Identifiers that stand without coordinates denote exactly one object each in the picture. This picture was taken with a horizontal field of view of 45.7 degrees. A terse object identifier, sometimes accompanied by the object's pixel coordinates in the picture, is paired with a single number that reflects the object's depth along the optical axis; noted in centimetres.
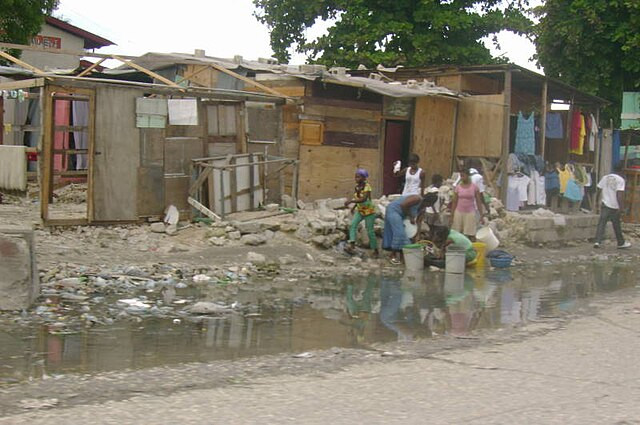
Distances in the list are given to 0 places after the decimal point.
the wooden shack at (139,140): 1173
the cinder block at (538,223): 1631
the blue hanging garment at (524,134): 1870
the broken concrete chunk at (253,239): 1202
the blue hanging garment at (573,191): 1921
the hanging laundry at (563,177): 1912
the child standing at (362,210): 1227
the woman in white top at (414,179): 1305
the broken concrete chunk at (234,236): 1216
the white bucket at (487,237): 1314
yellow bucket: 1284
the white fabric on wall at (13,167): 1320
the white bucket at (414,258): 1207
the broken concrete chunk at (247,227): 1240
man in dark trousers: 1636
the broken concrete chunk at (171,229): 1227
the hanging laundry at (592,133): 2129
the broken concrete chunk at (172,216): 1275
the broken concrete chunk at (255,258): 1109
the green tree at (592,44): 2088
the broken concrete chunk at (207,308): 816
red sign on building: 2949
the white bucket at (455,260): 1170
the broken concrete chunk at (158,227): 1232
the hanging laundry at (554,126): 1998
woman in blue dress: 1241
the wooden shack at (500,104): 1753
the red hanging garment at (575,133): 2052
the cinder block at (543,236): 1645
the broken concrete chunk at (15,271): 755
